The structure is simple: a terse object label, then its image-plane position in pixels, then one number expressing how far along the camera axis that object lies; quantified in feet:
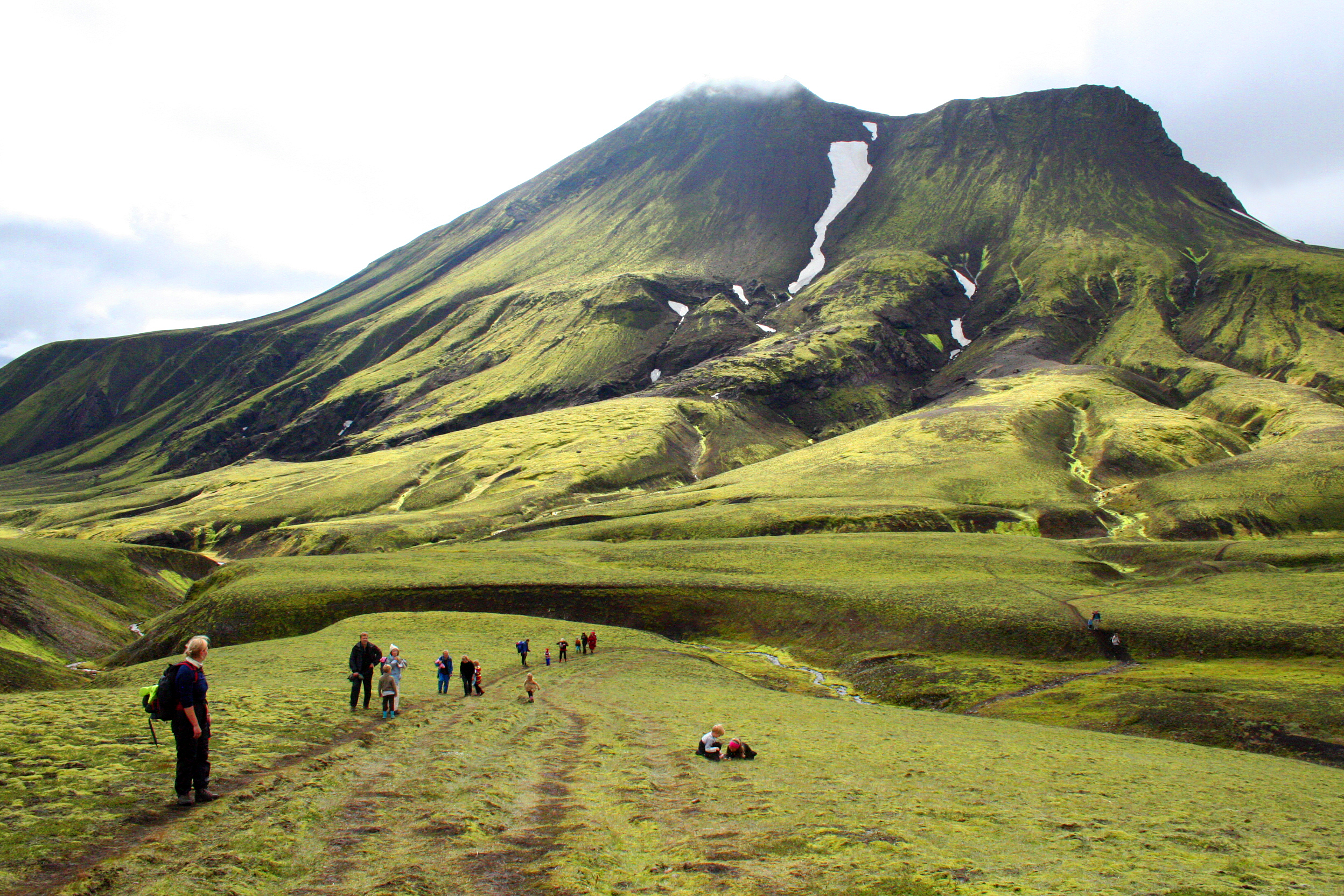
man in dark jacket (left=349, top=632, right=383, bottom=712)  86.58
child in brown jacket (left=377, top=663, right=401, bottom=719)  87.10
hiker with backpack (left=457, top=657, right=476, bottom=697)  111.14
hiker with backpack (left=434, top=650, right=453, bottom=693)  112.37
